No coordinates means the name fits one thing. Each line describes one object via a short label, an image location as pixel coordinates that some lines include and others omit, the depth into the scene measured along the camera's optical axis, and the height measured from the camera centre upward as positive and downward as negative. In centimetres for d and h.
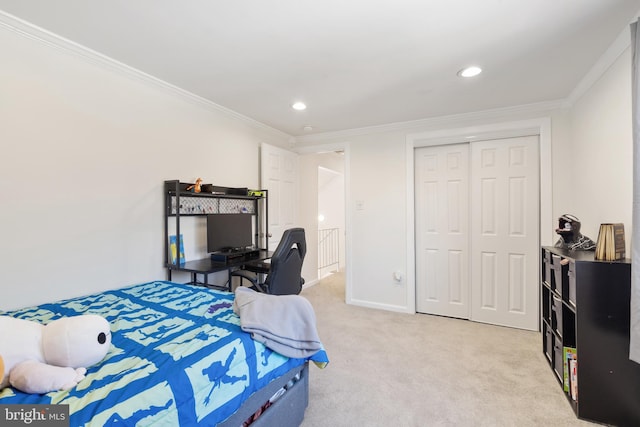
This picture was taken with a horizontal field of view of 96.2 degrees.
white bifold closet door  308 -23
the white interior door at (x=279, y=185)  362 +37
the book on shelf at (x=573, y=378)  174 -106
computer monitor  275 -20
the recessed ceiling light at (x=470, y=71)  219 +109
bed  93 -59
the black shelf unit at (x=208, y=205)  250 +8
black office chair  231 -47
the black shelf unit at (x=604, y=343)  161 -78
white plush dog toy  97 -51
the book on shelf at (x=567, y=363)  188 -102
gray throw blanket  144 -58
